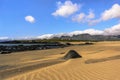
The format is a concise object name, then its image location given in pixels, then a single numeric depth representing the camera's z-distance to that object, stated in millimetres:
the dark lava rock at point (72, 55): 6515
